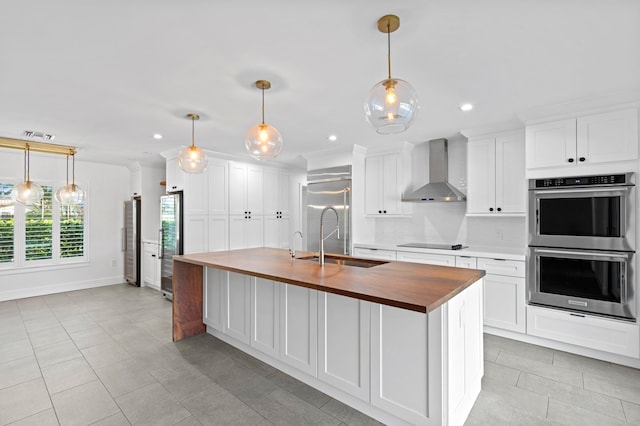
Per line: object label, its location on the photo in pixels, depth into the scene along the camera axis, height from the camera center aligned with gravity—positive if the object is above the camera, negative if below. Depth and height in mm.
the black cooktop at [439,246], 4130 -460
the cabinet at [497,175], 3721 +468
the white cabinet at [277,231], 6402 -370
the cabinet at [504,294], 3406 -909
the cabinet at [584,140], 2857 +705
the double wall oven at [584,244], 2863 -311
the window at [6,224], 5090 -152
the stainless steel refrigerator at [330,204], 5012 +160
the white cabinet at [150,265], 5816 -964
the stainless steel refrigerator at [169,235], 5062 -342
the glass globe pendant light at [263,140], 2512 +595
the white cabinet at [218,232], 5375 -323
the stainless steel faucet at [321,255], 2758 -369
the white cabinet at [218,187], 5387 +475
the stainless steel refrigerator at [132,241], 6156 -533
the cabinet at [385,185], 4816 +445
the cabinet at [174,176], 5098 +623
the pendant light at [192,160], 3146 +547
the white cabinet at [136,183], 6199 +629
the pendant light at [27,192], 4254 +305
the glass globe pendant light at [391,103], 1664 +592
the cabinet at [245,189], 5757 +472
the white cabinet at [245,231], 5746 -333
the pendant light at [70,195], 4691 +291
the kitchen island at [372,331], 1806 -829
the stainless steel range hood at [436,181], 4258 +453
